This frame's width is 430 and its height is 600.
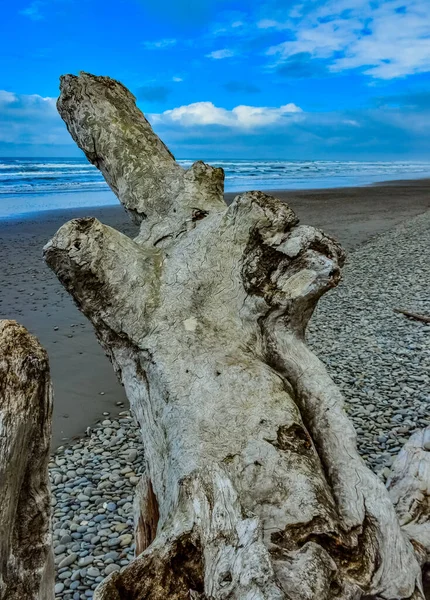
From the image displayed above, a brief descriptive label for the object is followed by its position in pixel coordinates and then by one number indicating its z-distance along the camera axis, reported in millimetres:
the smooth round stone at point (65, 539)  3418
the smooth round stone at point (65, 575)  3129
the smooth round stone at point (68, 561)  3223
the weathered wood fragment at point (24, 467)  1572
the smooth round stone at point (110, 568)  3154
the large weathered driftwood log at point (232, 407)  1950
